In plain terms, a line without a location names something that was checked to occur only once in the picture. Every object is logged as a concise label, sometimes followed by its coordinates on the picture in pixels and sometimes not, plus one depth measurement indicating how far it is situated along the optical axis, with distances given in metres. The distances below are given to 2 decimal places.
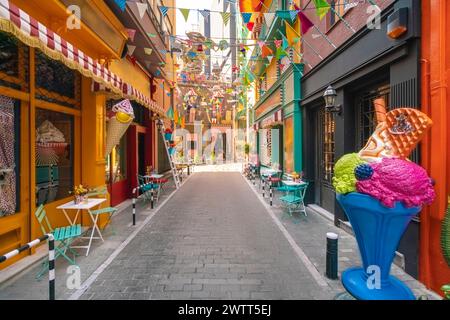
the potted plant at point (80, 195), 5.73
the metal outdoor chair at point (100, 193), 6.20
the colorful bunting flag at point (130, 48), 8.86
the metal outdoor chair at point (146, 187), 10.26
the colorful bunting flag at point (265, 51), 11.85
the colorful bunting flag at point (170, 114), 14.76
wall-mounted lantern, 6.78
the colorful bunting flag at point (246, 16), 8.14
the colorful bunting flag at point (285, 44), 10.21
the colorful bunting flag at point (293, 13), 6.45
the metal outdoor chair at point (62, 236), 4.45
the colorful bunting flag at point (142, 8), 6.80
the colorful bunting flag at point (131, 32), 8.33
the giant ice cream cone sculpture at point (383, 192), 3.11
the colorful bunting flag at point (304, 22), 6.30
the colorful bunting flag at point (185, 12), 6.80
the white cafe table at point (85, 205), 5.34
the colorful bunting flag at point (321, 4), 5.48
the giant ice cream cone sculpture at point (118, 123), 6.83
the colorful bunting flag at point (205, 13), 7.00
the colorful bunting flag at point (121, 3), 5.93
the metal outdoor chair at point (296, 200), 8.04
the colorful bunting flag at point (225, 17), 7.38
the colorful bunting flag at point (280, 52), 8.53
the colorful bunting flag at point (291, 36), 8.48
